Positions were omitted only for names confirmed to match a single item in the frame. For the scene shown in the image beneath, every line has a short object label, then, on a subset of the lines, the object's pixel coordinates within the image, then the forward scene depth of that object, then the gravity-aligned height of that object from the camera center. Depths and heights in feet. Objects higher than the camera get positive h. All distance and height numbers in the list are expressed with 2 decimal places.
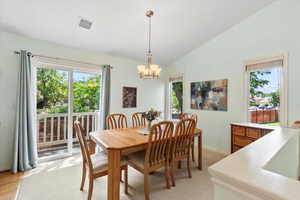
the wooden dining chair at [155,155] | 6.17 -2.45
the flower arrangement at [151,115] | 8.19 -0.77
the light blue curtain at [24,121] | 8.52 -1.29
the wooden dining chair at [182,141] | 7.38 -2.09
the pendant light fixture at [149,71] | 8.47 +1.75
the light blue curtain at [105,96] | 11.54 +0.36
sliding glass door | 10.30 -0.43
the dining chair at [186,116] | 10.39 -1.08
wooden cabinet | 8.80 -1.96
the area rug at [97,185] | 6.63 -4.24
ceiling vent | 8.60 +4.57
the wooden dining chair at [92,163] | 5.91 -2.68
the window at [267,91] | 9.23 +0.75
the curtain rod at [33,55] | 8.74 +2.80
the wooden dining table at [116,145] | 5.39 -1.79
